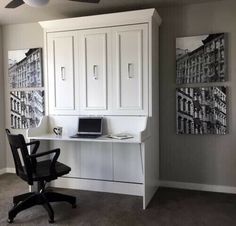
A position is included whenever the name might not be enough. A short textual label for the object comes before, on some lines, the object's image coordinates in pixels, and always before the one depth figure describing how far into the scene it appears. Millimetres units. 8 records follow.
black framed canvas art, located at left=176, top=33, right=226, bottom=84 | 3357
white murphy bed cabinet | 3279
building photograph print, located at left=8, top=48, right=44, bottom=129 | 4215
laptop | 3414
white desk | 3395
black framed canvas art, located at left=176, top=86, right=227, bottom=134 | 3383
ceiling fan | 2248
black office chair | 2678
